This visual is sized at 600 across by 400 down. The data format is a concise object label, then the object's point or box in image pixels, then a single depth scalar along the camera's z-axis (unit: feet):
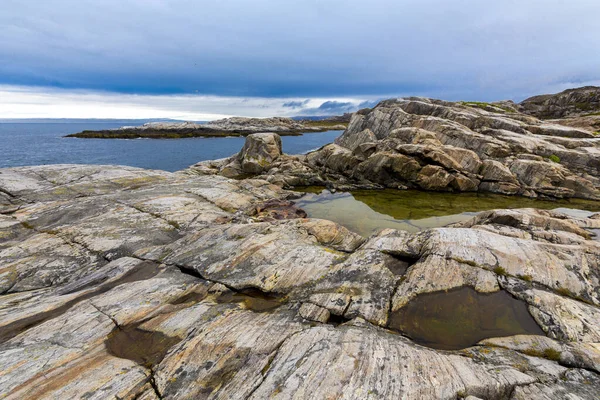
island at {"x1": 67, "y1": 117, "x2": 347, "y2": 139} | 561.43
